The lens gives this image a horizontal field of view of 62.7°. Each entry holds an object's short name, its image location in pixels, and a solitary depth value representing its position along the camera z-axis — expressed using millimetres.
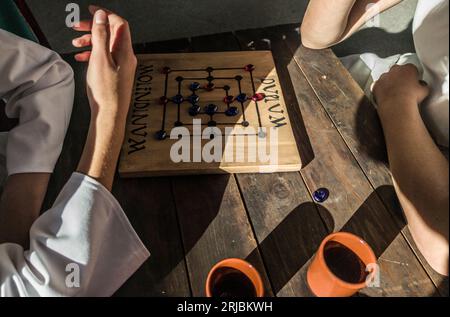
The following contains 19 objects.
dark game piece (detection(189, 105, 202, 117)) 718
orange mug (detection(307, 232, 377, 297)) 461
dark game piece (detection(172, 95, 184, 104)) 739
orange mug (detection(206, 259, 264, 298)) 462
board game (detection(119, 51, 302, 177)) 643
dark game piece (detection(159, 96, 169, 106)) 739
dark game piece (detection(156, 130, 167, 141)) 676
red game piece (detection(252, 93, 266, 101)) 756
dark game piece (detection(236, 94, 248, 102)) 750
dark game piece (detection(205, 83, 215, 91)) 765
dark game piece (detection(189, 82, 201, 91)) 767
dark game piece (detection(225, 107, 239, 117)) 720
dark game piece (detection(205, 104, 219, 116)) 721
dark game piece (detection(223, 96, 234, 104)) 748
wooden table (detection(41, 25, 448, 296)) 516
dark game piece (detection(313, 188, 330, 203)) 603
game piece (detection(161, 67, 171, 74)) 802
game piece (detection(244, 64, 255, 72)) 820
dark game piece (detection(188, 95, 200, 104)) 739
